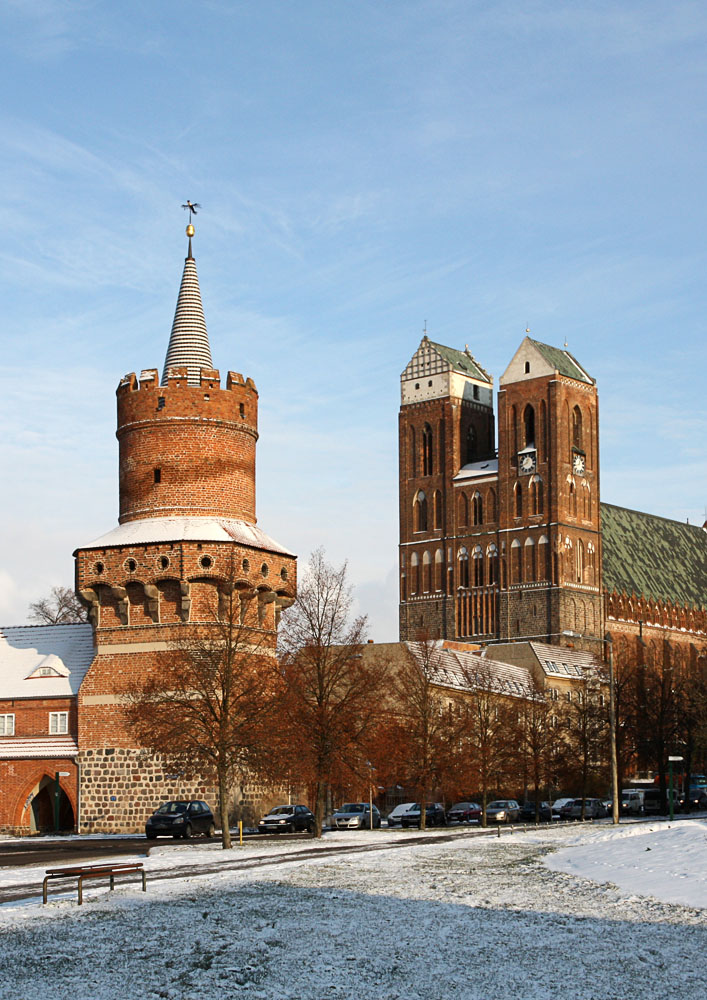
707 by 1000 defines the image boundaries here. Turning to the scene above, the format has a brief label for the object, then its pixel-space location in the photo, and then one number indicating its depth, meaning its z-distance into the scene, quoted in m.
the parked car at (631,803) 73.31
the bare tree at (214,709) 44.81
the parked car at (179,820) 49.50
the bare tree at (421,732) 62.72
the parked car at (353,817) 59.22
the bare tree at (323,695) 48.28
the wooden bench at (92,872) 26.55
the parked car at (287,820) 55.59
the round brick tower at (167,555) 59.19
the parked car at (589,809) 69.56
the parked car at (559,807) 70.25
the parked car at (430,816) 62.88
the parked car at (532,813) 68.62
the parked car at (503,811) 66.00
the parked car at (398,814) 63.41
